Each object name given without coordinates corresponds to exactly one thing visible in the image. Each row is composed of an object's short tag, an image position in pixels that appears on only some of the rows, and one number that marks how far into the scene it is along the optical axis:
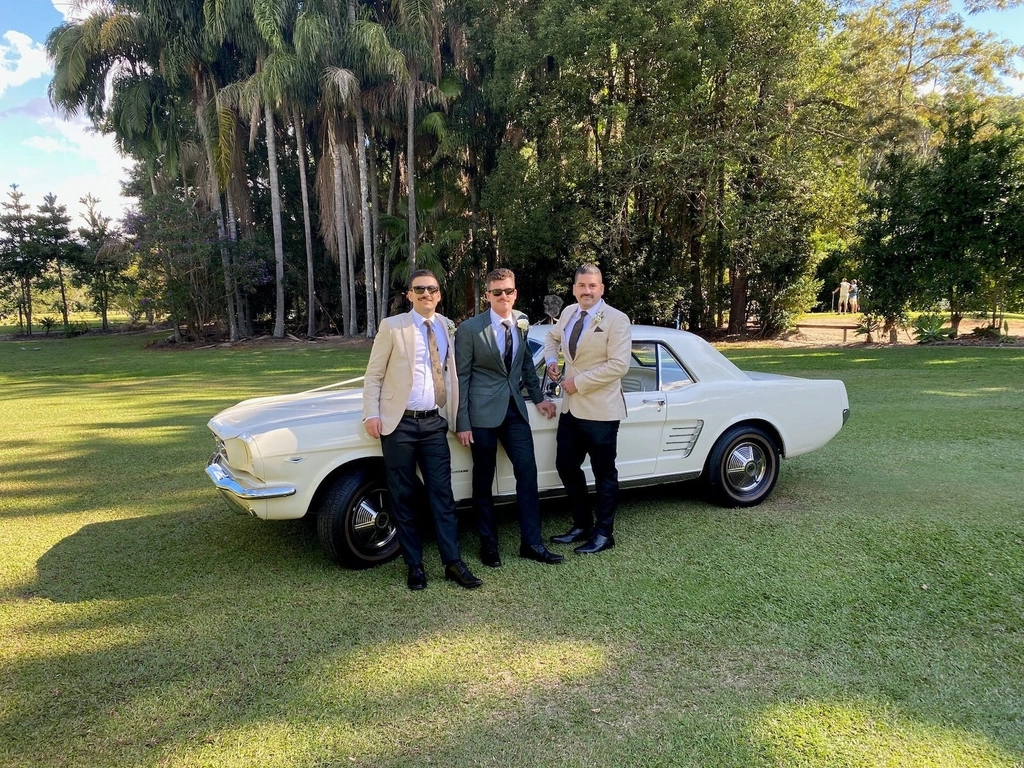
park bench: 19.78
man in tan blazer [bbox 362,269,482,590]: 3.74
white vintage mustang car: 3.85
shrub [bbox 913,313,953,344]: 17.19
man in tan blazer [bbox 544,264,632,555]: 4.06
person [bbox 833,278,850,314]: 32.47
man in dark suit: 3.92
